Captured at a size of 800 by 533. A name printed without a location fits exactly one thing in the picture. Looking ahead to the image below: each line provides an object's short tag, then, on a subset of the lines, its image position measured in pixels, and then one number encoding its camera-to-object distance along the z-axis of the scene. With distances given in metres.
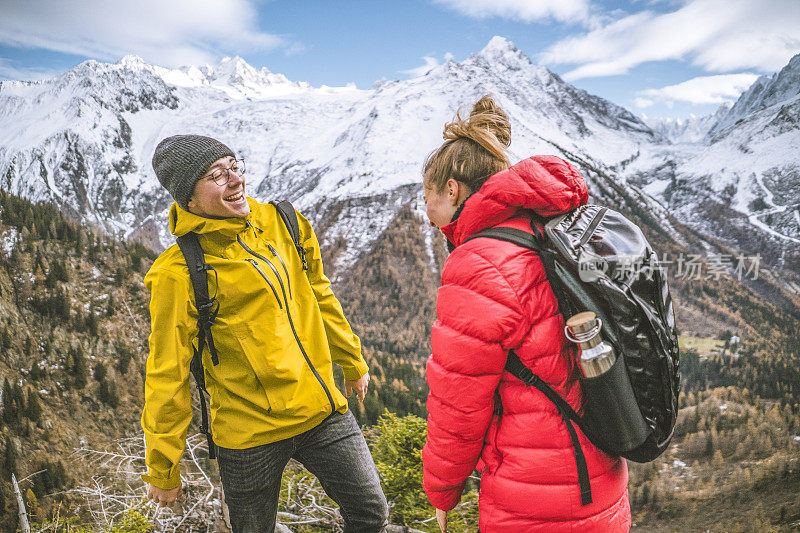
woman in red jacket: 1.30
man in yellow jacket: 1.83
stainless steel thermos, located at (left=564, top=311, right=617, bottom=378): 1.20
